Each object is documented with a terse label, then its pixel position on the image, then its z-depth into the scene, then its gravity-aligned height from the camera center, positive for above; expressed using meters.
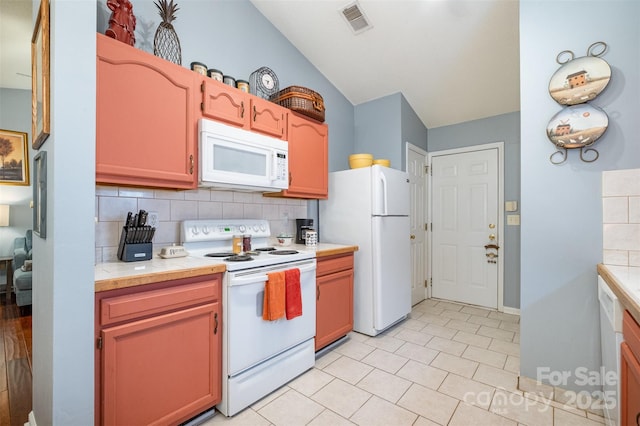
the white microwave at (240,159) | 1.85 +0.39
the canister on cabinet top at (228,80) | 2.13 +0.99
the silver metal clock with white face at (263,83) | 2.55 +1.18
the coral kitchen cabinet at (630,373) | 0.89 -0.55
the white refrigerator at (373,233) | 2.74 -0.21
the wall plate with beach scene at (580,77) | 1.66 +0.81
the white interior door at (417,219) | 3.67 -0.08
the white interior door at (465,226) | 3.56 -0.17
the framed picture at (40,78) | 1.17 +0.61
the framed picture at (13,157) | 3.83 +0.76
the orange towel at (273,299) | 1.79 -0.55
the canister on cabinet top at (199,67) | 1.96 +1.00
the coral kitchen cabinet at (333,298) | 2.33 -0.74
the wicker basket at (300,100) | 2.50 +1.01
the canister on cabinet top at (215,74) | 2.05 +1.00
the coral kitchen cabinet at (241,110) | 1.92 +0.77
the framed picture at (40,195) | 1.24 +0.09
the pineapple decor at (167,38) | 1.85 +1.15
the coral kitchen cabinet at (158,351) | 1.22 -0.67
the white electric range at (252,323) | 1.64 -0.71
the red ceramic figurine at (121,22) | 1.58 +1.08
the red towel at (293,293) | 1.91 -0.55
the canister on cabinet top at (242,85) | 2.23 +1.00
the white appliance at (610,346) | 1.17 -0.64
